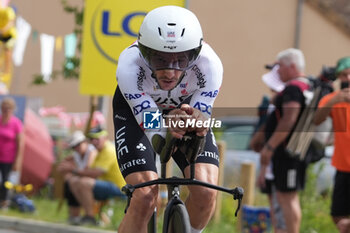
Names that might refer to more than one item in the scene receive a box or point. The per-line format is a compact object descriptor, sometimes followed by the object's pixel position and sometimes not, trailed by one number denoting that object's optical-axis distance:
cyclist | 10.34
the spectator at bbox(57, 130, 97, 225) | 23.52
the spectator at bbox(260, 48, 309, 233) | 17.09
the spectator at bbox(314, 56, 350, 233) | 15.59
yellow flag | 47.91
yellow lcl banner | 19.53
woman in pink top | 27.44
